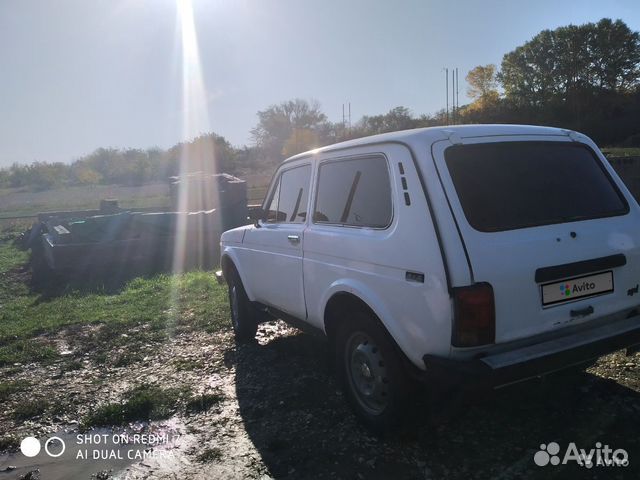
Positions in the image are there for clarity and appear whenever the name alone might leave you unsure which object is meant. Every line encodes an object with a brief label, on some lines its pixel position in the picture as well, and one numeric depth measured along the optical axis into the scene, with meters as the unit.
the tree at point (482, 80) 58.77
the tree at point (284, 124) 66.75
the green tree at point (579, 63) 46.69
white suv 2.70
